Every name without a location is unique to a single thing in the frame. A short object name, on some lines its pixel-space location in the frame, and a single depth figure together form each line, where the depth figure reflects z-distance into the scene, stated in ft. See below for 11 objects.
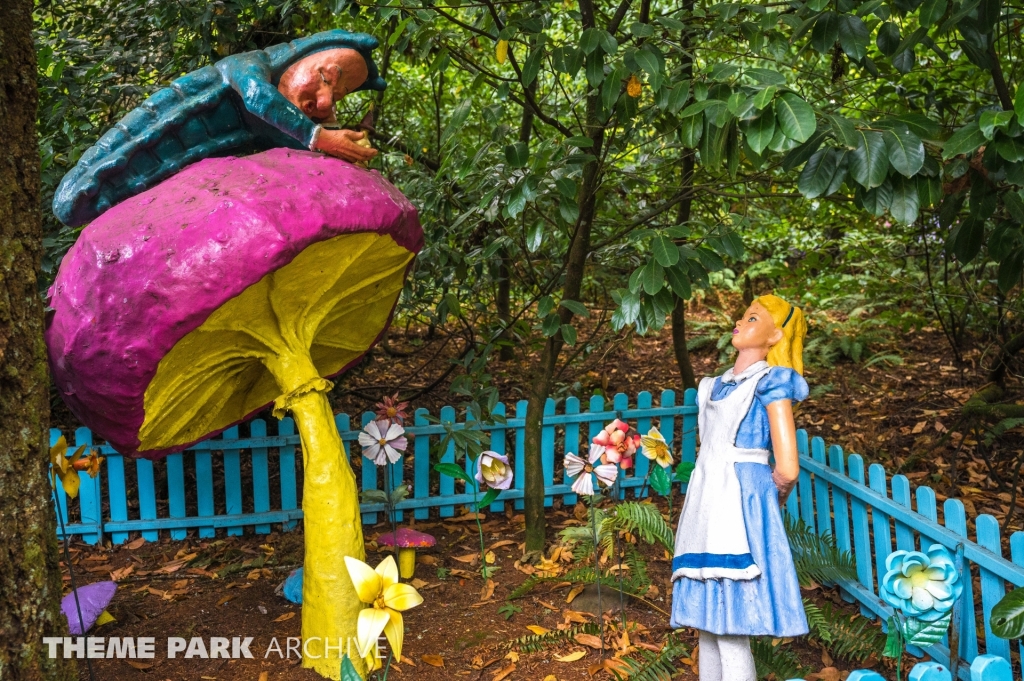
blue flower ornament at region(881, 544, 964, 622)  7.50
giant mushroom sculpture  8.14
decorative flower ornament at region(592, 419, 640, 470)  11.09
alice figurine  8.98
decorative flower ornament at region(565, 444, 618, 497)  10.93
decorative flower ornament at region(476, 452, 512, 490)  12.55
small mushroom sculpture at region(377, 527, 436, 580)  12.75
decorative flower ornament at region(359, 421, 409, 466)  12.83
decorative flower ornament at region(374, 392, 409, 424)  12.94
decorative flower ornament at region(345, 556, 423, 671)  6.36
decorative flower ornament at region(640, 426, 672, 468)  11.18
